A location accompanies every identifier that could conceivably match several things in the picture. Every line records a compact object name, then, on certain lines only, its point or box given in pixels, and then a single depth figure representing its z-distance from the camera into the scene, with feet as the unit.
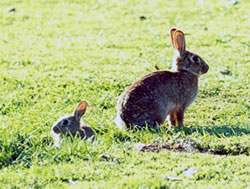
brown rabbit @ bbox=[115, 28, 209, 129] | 49.57
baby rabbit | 47.60
